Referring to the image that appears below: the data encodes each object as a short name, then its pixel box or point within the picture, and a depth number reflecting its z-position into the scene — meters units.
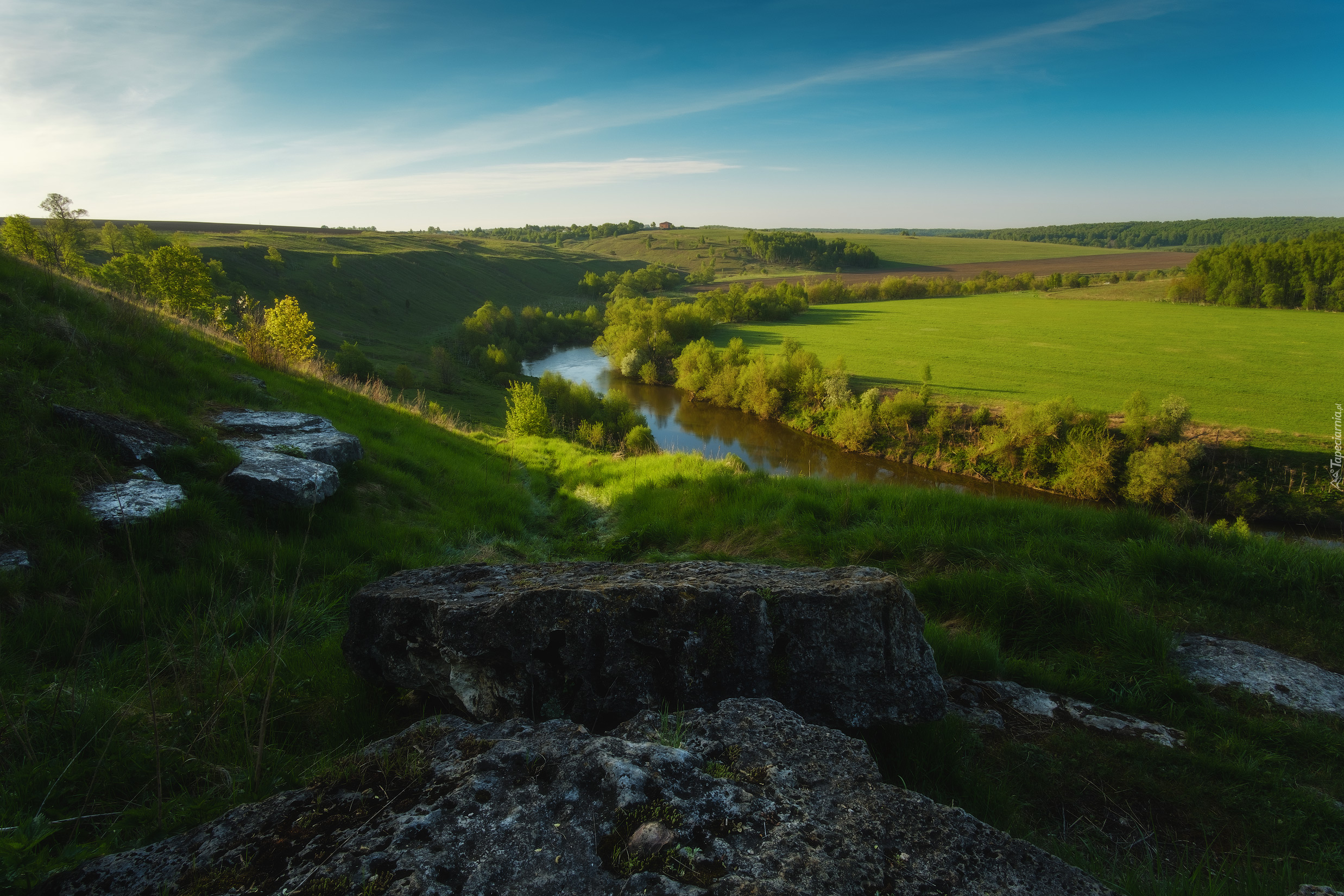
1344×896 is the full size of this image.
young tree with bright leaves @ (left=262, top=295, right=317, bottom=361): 22.75
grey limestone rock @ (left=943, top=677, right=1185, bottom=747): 3.61
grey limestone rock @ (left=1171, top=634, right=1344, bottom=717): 3.93
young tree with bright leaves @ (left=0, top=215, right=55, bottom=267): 39.25
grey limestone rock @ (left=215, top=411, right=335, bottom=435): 8.02
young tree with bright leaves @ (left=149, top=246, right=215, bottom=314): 34.25
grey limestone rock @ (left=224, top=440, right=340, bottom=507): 6.17
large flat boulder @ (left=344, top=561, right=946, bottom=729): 3.05
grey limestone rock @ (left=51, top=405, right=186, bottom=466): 5.89
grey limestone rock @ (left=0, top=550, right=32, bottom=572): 4.09
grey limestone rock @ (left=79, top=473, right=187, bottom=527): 4.97
